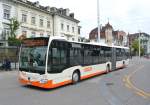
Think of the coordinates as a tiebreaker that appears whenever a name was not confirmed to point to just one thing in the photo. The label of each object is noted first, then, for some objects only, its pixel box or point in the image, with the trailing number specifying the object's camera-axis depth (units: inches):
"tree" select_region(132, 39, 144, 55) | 2446.6
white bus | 250.1
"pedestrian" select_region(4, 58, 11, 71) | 526.0
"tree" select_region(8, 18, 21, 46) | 720.7
